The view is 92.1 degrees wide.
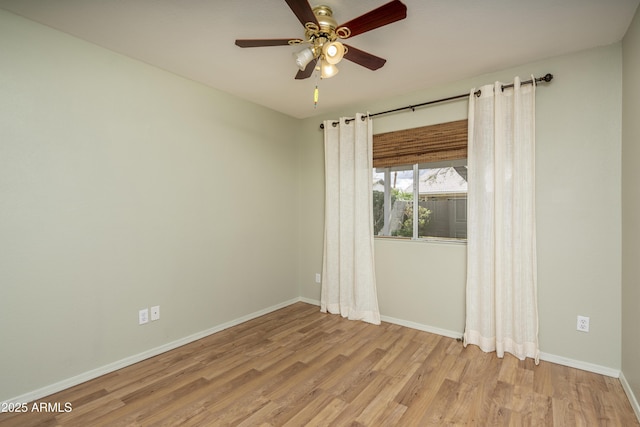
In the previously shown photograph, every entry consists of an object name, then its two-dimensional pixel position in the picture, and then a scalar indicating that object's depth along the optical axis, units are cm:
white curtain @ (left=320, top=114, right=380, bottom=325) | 347
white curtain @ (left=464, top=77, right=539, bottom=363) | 255
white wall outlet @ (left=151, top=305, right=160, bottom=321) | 266
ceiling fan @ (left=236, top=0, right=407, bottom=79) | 156
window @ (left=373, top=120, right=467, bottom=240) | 304
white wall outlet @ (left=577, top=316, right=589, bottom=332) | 240
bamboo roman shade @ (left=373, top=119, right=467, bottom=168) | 296
